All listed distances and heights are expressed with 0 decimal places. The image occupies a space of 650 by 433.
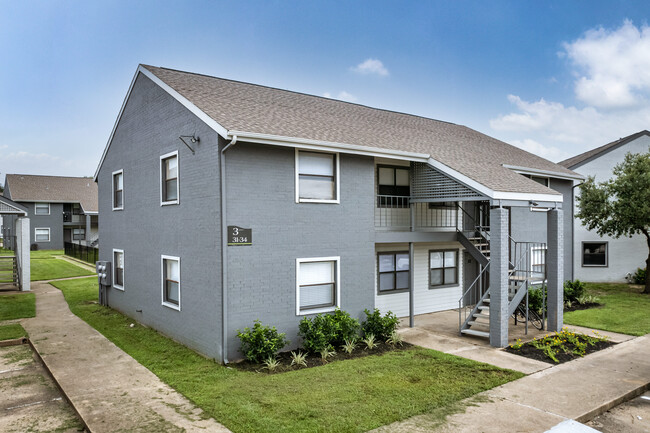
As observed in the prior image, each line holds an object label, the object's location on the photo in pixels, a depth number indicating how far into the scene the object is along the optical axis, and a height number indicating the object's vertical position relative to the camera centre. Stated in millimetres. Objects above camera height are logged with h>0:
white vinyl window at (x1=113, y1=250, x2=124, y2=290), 15203 -1843
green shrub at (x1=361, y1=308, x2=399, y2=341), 10961 -2806
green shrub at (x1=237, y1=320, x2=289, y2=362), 9172 -2710
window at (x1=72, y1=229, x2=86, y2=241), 47000 -1693
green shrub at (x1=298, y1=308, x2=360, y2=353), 9758 -2678
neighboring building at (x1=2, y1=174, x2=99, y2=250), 43531 +989
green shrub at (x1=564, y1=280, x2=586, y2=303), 16750 -3013
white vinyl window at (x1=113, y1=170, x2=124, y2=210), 15023 +1028
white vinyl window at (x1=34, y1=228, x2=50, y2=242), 43781 -1602
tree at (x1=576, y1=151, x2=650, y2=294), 18578 +574
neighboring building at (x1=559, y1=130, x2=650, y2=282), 22453 -1632
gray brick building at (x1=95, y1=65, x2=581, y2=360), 9594 +98
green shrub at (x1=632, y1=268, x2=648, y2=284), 22078 -3229
